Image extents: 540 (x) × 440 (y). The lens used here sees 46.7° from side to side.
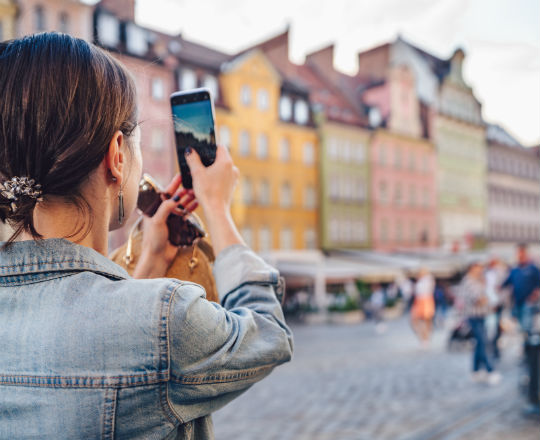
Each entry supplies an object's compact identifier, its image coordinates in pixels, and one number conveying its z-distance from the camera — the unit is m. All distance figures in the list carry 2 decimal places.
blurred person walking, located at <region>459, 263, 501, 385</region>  7.58
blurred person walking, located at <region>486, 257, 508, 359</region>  8.24
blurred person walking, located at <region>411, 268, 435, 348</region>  12.31
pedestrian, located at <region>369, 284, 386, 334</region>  18.58
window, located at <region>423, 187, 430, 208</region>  33.62
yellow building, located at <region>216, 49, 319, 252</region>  23.94
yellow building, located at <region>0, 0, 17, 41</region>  15.06
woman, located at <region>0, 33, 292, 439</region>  0.83
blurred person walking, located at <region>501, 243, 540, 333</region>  7.30
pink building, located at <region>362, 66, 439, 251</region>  31.27
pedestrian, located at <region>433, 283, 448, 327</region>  18.03
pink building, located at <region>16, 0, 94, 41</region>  14.63
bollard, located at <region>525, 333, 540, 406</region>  5.52
